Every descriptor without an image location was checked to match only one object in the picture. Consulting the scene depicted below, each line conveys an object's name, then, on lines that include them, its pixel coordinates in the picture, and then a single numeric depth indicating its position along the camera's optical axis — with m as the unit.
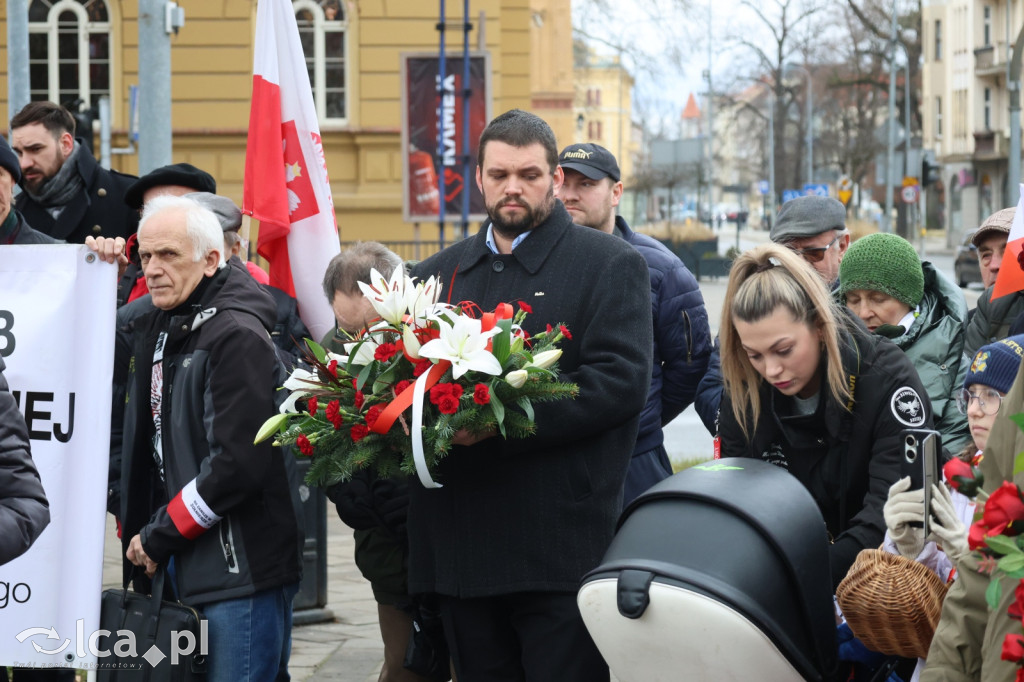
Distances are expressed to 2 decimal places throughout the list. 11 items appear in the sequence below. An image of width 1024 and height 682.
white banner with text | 4.49
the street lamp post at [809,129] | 62.50
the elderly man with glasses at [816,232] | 5.73
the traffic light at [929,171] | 38.00
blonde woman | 3.68
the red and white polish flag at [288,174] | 6.68
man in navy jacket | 4.88
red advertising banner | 16.25
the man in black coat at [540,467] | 3.87
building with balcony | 68.75
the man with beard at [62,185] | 6.34
